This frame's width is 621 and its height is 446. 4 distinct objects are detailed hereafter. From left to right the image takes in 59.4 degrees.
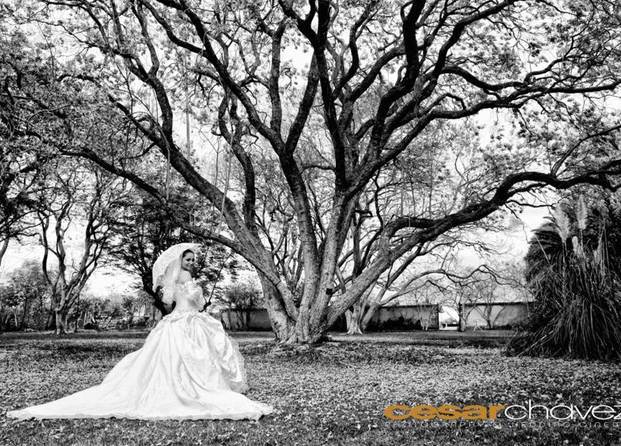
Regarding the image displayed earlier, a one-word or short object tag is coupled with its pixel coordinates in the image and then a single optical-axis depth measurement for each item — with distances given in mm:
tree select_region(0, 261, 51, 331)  47219
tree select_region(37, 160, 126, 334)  25062
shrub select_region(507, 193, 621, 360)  9945
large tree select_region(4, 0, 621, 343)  12258
